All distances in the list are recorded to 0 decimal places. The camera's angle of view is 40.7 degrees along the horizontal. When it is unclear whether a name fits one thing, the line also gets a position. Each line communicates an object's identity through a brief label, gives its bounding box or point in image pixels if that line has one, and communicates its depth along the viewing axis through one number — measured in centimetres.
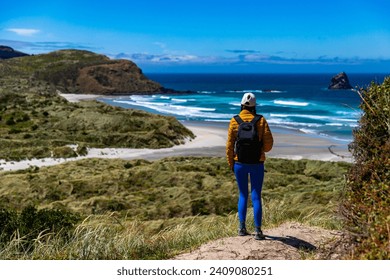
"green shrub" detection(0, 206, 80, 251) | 1038
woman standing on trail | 686
